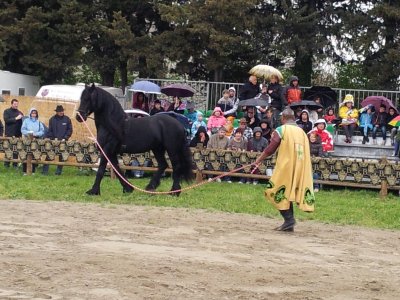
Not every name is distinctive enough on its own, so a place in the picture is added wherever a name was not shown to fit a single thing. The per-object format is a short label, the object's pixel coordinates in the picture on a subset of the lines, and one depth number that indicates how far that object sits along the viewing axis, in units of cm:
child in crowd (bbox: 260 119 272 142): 1920
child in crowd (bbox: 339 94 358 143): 2102
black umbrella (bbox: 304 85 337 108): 2270
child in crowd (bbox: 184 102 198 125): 2108
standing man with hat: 2050
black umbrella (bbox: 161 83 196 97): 2223
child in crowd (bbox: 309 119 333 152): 1878
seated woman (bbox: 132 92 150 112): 2166
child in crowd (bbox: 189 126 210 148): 1948
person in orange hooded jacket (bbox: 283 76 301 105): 2131
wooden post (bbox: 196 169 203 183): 1831
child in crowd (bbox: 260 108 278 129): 1948
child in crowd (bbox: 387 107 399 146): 2074
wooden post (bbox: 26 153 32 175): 1956
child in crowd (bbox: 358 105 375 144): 2090
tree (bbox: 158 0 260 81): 2673
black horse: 1553
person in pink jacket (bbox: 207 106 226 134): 2019
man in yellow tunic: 1144
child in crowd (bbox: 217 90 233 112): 2220
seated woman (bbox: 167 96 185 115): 2166
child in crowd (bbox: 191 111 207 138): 2014
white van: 2523
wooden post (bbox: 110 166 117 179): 1891
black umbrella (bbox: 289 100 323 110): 2036
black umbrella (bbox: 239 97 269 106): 2027
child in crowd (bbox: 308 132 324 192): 1825
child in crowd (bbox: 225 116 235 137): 2003
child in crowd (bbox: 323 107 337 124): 2138
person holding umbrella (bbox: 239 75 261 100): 2152
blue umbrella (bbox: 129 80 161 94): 2228
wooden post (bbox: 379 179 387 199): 1684
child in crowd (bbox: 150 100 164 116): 2076
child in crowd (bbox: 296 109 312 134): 1916
